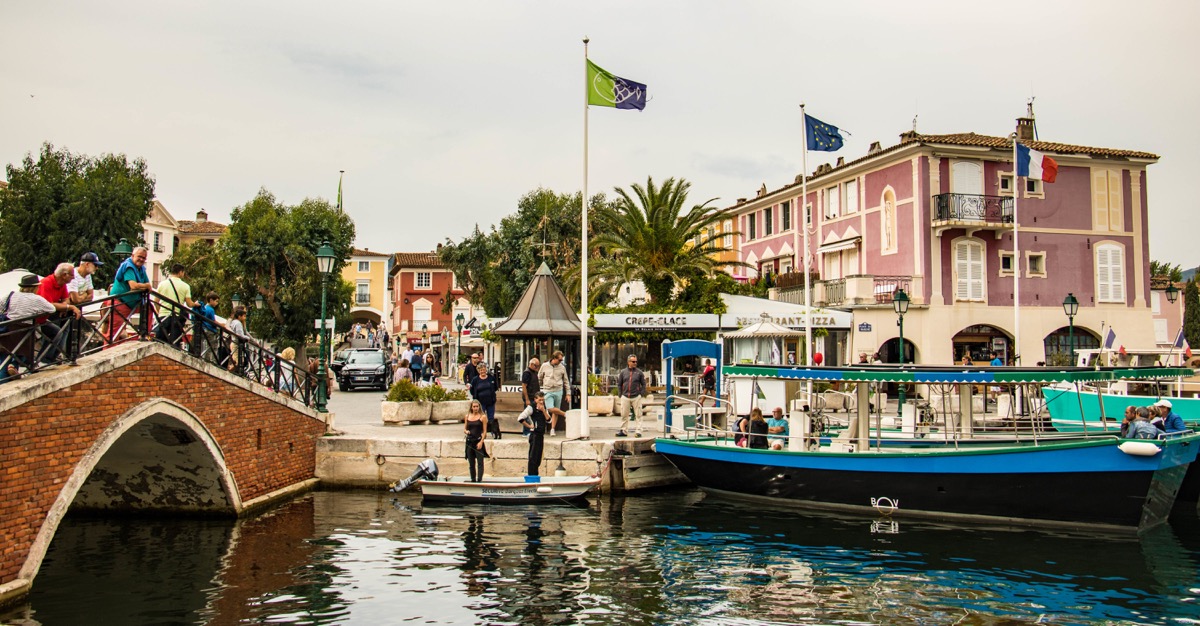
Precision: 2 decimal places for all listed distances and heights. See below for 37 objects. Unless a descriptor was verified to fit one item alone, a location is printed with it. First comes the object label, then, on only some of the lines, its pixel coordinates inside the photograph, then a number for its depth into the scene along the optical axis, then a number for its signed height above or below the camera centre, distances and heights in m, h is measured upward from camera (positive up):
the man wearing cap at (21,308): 10.49 +0.50
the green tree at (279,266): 41.88 +3.96
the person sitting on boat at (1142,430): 15.45 -1.32
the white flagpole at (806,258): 25.77 +2.87
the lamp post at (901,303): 25.97 +1.45
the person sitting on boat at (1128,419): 16.03 -1.17
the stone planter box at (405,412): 22.12 -1.49
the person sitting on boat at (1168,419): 16.48 -1.21
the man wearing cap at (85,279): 13.20 +1.08
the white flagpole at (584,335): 19.77 +0.37
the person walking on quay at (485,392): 18.53 -0.82
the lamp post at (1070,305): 27.75 +1.45
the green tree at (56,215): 45.19 +6.82
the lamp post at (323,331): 19.84 +0.46
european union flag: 25.59 +6.09
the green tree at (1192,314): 53.23 +2.27
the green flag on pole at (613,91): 20.08 +5.78
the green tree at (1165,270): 59.22 +5.48
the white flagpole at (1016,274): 30.82 +2.75
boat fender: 14.62 -1.55
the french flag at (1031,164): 28.06 +5.81
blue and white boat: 15.24 -2.16
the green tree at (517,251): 47.91 +5.68
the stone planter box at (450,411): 22.98 -1.52
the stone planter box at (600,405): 25.58 -1.49
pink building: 34.28 +4.02
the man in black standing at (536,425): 17.47 -1.44
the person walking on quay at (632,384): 22.02 -0.78
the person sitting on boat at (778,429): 18.47 -1.63
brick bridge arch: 10.23 -1.39
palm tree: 33.75 +4.15
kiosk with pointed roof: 21.30 +0.48
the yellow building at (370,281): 87.38 +6.83
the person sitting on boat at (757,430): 18.52 -1.59
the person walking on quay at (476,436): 17.42 -1.62
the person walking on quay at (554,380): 20.69 -0.64
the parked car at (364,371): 36.12 -0.77
